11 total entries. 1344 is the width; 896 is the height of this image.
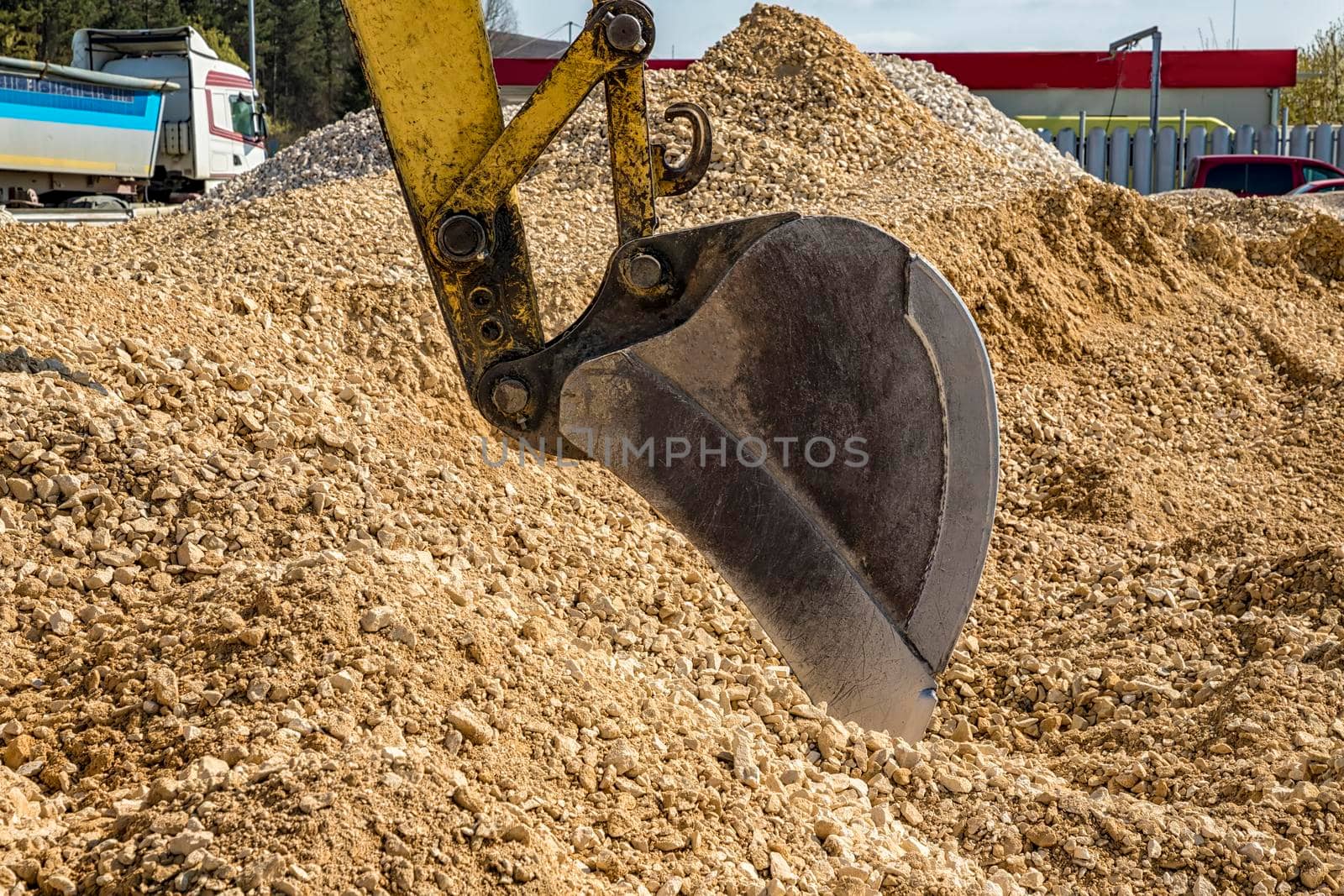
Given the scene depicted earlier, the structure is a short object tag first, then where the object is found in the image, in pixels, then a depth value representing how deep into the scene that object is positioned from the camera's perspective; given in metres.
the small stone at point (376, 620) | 2.54
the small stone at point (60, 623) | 2.70
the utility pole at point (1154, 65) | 16.02
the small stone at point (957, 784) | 2.72
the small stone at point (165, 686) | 2.41
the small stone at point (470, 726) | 2.36
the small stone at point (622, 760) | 2.39
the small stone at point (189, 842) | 1.94
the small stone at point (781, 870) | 2.21
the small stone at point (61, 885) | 1.92
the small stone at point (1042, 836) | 2.55
